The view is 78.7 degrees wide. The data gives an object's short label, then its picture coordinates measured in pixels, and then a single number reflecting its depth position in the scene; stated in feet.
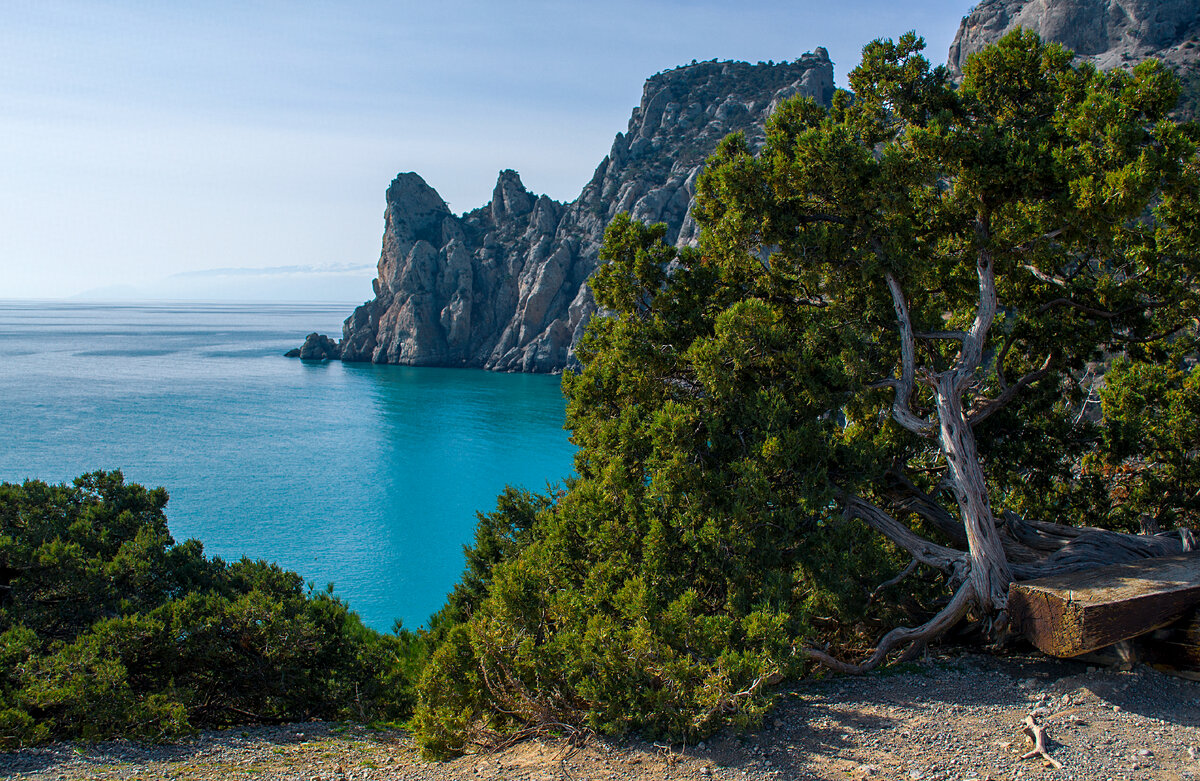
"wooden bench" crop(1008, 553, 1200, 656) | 28.60
